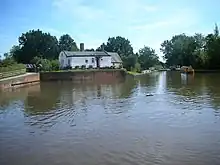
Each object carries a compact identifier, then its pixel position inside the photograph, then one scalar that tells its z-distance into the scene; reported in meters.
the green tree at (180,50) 57.37
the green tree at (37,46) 56.92
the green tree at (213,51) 45.38
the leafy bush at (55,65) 36.11
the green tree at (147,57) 68.51
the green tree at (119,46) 76.85
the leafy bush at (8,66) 24.46
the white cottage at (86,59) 41.37
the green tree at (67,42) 65.20
